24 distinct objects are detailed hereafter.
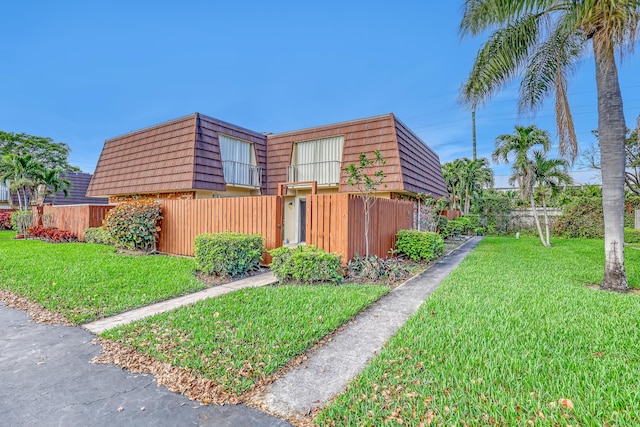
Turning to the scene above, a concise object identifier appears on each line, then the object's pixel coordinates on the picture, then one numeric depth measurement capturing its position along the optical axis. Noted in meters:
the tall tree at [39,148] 25.58
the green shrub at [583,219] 16.91
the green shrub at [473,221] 20.17
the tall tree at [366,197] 6.99
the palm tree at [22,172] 17.16
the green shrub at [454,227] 16.46
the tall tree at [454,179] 23.05
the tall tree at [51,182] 18.05
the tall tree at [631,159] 13.50
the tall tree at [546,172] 13.23
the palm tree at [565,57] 5.34
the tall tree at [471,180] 22.59
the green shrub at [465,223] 17.25
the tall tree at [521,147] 13.09
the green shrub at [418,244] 9.10
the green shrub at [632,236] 15.12
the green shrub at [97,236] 11.77
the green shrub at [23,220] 15.64
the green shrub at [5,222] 20.52
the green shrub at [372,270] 6.91
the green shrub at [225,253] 6.98
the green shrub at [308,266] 6.29
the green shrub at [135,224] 9.82
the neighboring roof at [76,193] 27.06
